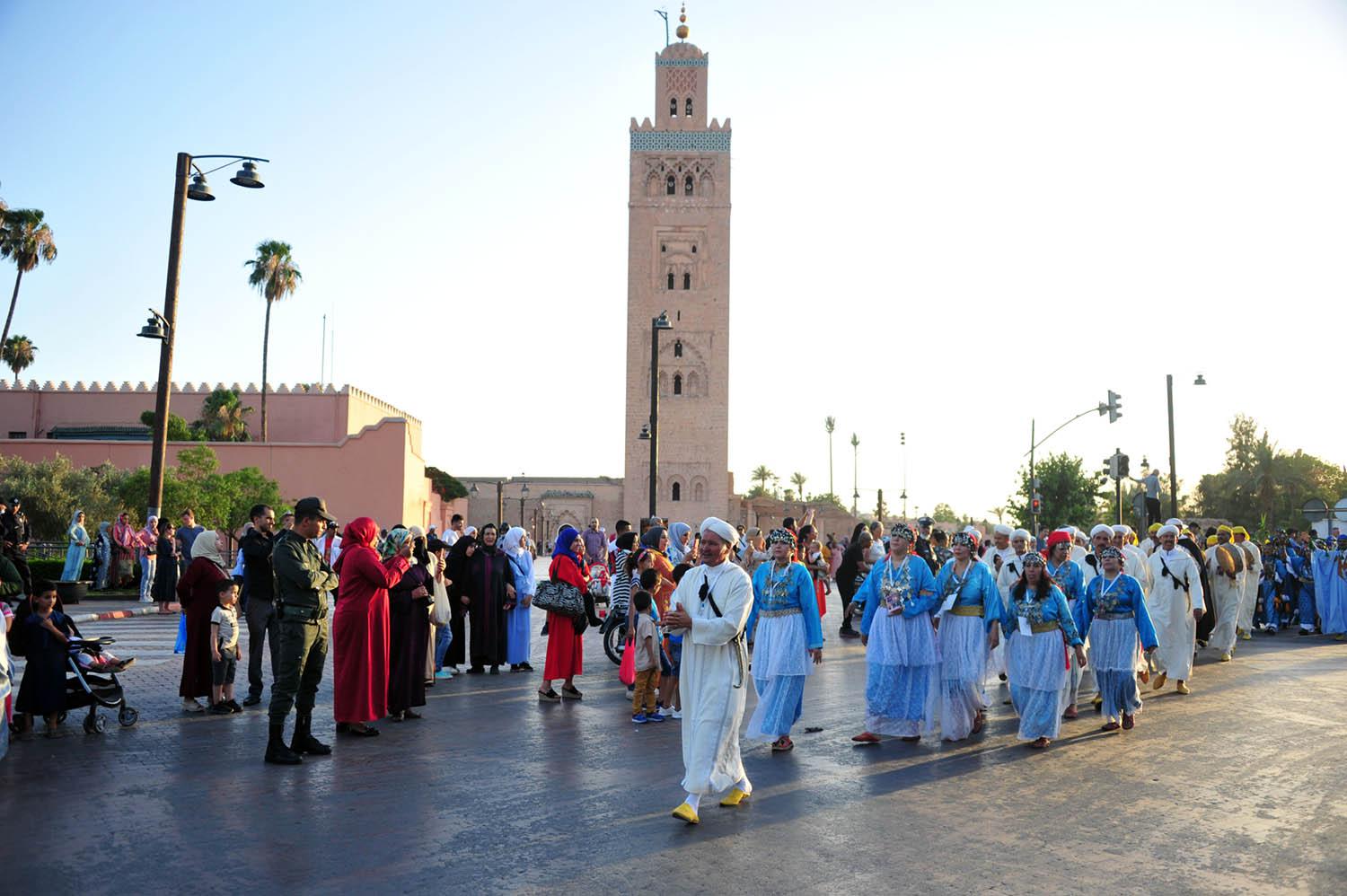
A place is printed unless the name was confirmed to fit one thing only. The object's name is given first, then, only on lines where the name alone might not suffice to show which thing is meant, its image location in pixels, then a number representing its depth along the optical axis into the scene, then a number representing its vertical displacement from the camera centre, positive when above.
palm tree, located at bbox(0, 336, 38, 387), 57.72 +9.62
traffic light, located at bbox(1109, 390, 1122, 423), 29.95 +4.03
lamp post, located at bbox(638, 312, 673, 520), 26.75 +4.24
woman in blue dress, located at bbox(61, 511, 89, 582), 22.88 -0.10
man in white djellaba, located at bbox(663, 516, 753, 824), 6.55 -0.65
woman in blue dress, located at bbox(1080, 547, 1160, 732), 9.85 -0.64
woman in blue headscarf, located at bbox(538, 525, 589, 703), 11.25 -0.88
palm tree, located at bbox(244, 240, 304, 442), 56.59 +13.69
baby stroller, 9.06 -1.17
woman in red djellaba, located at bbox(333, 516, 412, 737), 9.10 -0.68
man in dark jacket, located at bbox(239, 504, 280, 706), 9.80 -0.35
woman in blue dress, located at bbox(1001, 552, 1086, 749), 8.96 -0.73
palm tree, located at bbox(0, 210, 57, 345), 44.16 +11.92
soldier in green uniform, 8.01 -0.56
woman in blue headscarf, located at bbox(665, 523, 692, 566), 16.02 +0.15
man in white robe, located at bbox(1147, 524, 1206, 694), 12.32 -0.50
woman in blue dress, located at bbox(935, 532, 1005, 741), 9.22 -0.62
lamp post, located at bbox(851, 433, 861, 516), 89.06 +6.57
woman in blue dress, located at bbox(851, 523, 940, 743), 9.13 -0.75
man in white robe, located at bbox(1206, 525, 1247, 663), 15.85 -0.47
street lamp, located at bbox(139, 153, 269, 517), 17.17 +4.42
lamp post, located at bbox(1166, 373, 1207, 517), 30.89 +2.25
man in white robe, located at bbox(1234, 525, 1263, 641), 18.55 -0.34
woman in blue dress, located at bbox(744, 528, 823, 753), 8.52 -0.72
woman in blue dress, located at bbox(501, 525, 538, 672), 13.33 -0.61
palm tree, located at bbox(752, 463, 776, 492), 112.62 +8.04
